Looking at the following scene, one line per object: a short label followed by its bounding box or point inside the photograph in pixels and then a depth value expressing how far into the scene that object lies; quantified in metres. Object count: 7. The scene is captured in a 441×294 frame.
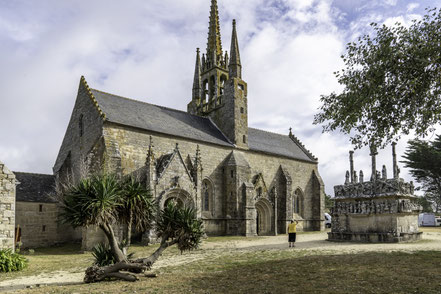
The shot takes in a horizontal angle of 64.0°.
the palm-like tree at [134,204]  10.68
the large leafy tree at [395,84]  10.43
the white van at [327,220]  42.95
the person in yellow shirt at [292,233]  18.38
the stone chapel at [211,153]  23.03
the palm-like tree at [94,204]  9.59
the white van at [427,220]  44.06
